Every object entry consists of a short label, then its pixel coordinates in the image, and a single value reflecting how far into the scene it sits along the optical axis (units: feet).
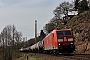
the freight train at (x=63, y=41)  84.69
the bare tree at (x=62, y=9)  273.95
